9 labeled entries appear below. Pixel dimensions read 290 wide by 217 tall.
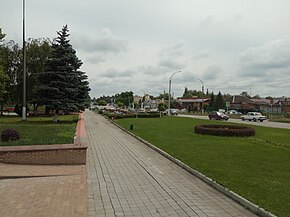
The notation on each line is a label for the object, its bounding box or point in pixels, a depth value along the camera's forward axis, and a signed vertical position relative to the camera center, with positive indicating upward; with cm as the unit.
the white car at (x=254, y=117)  3163 -151
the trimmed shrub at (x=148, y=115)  3318 -151
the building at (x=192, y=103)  7473 +102
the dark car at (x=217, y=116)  3166 -145
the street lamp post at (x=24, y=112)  2030 -79
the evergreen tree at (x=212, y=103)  6384 +96
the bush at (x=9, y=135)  861 -128
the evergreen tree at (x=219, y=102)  6308 +122
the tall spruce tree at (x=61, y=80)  1894 +216
